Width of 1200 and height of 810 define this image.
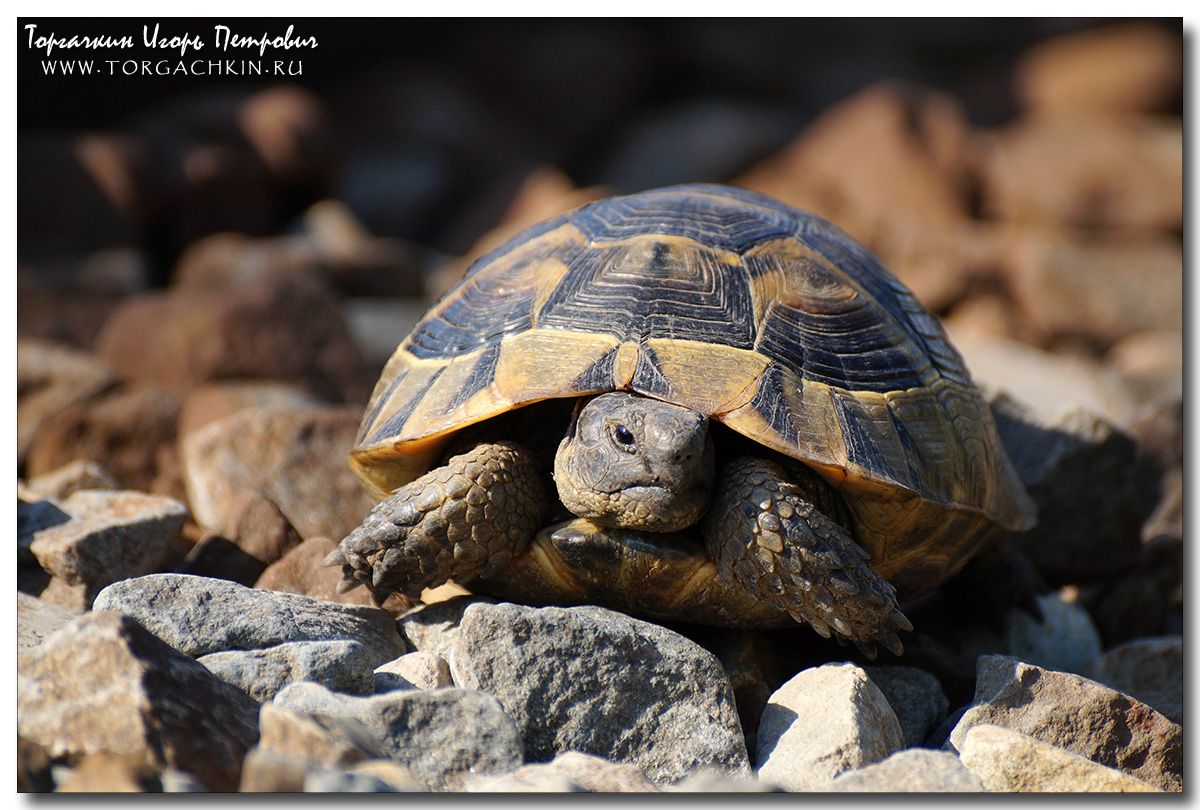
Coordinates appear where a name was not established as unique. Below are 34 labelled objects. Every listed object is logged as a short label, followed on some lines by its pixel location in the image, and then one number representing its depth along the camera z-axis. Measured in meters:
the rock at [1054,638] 6.40
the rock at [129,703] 3.42
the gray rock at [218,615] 4.26
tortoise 4.57
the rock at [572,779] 3.47
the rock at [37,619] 4.50
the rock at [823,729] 4.01
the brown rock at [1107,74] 23.59
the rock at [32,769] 3.40
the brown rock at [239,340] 9.93
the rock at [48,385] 8.16
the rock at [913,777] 3.58
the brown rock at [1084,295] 15.30
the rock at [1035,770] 3.83
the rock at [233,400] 8.95
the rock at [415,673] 4.25
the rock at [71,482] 6.55
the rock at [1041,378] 11.38
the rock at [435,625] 4.82
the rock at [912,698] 4.83
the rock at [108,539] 5.12
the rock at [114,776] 3.25
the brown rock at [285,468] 7.00
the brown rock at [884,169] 18.81
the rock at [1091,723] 4.54
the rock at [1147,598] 7.08
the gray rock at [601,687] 4.20
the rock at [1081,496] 7.41
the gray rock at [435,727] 3.71
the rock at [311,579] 5.38
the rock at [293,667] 4.09
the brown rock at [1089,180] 18.11
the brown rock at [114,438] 7.97
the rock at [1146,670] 5.69
